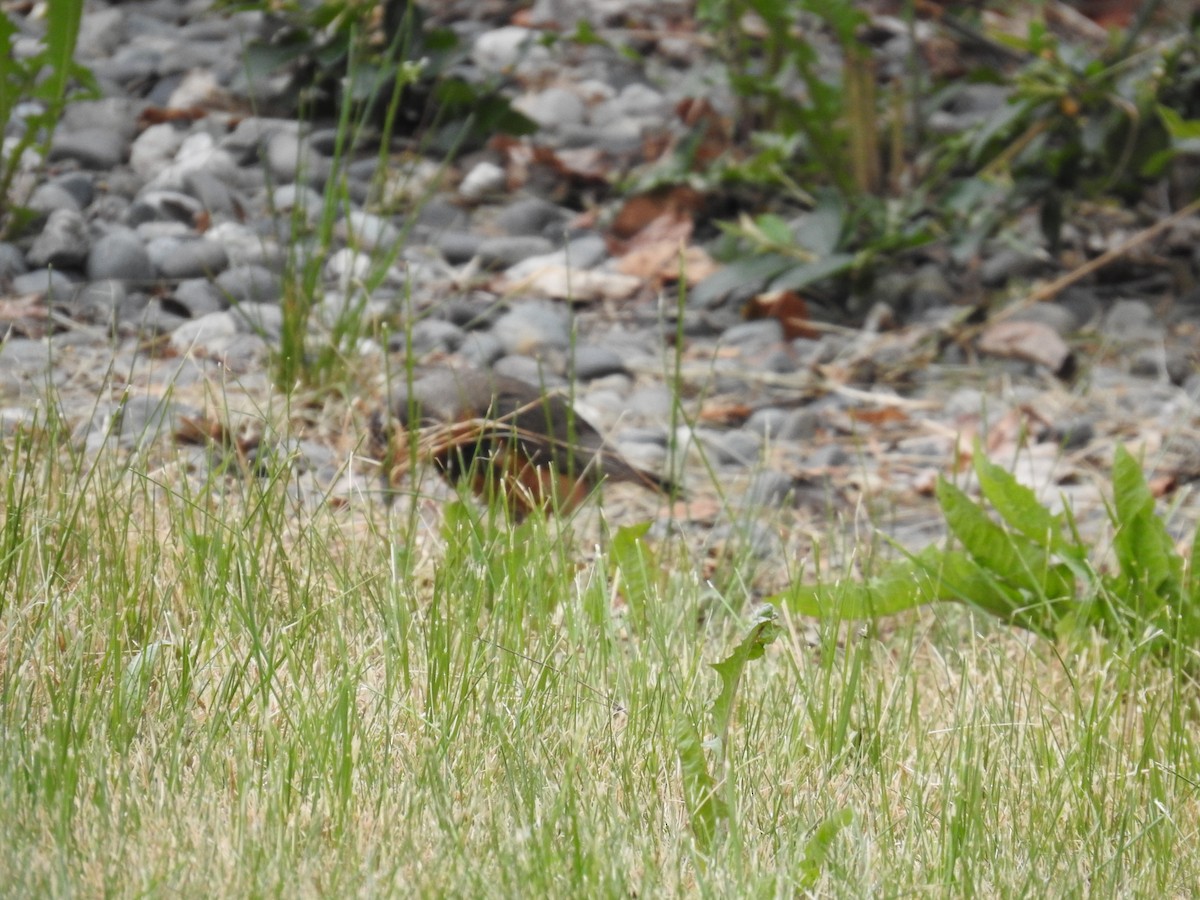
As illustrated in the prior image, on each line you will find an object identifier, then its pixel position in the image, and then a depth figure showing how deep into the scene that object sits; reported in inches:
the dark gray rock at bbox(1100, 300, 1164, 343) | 335.6
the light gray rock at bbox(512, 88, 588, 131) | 412.8
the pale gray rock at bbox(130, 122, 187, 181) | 353.4
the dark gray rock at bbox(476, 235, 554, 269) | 344.2
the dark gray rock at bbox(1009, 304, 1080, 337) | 337.1
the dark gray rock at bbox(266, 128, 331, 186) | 355.9
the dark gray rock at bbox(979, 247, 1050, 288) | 358.9
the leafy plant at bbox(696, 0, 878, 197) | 343.6
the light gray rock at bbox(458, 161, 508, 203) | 375.9
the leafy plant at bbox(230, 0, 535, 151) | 360.8
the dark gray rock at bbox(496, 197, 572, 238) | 363.6
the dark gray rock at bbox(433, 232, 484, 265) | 343.6
